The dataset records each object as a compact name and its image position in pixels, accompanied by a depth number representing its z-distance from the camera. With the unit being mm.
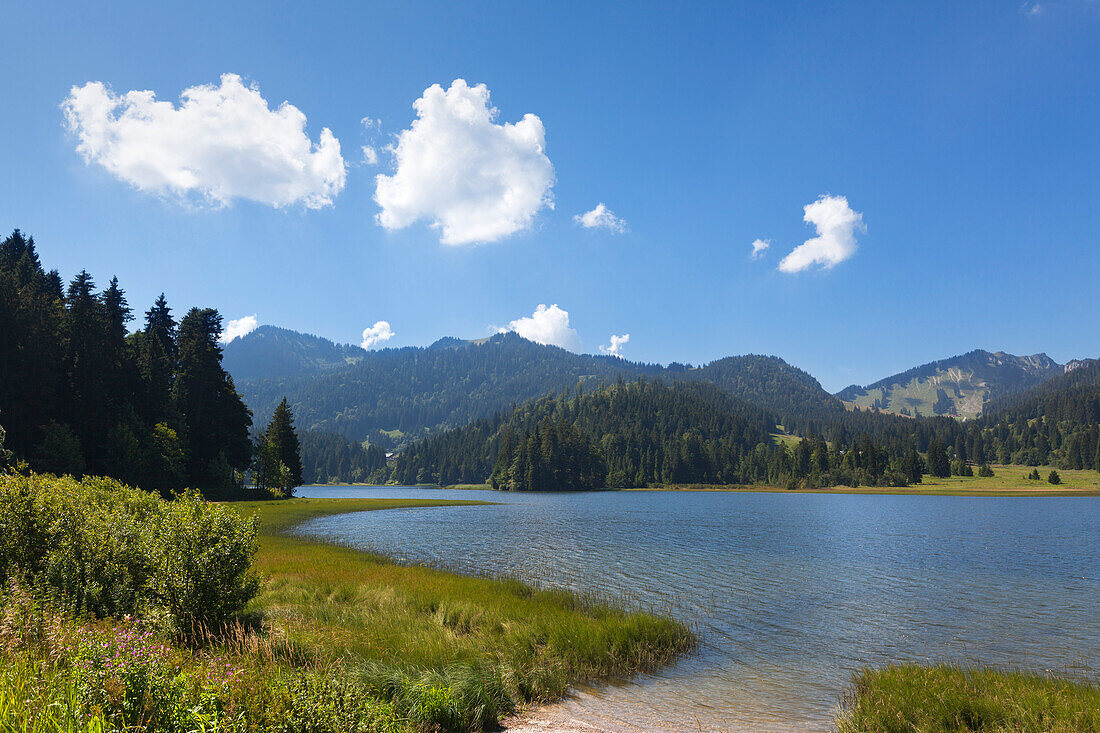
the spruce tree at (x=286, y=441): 96438
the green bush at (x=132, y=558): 13156
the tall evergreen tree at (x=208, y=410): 75812
